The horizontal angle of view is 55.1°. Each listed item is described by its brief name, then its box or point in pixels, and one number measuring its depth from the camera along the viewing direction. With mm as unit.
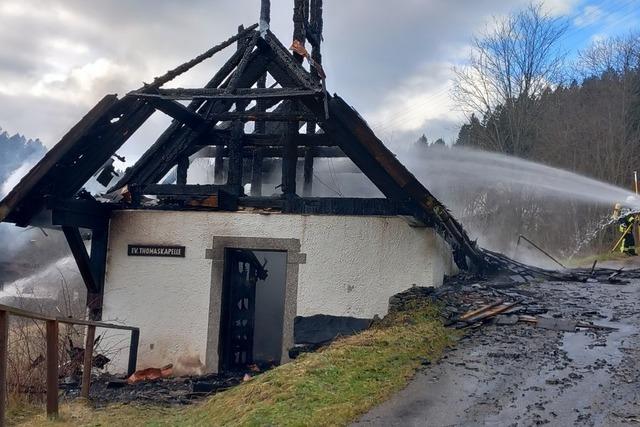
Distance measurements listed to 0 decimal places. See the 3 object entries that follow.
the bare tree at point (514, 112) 31750
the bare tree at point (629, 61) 32719
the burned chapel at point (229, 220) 9430
